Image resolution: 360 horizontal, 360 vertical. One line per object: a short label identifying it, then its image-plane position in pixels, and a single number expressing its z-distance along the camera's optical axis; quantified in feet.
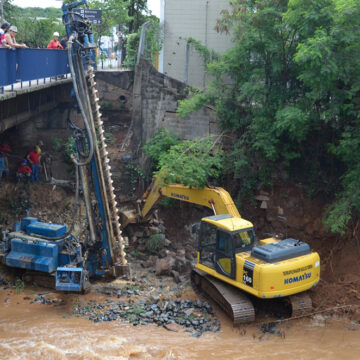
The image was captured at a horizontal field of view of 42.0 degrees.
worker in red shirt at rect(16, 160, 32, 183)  58.03
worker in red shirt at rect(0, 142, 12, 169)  57.92
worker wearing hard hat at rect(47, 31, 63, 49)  51.03
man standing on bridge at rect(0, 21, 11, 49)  37.21
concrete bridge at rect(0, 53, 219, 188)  56.08
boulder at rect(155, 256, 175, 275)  44.77
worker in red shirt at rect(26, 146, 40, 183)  58.54
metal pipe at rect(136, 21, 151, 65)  60.23
